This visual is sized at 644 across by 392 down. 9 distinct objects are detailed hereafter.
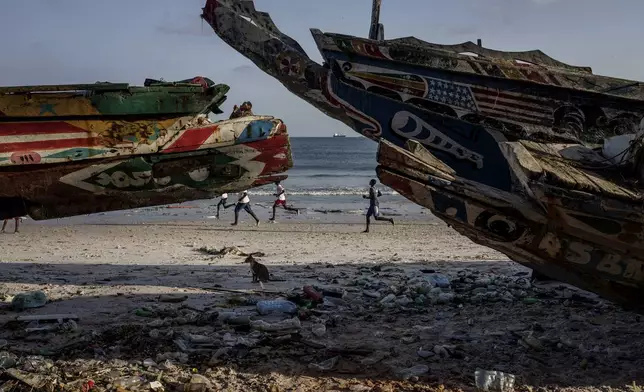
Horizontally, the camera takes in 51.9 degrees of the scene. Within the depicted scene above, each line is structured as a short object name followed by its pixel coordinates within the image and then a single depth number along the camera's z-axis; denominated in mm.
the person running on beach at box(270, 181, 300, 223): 20905
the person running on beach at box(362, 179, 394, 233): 17584
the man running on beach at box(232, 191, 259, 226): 18564
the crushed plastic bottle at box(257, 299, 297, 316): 7039
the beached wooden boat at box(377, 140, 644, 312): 4996
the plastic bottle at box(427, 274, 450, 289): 8678
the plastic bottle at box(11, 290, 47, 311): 7254
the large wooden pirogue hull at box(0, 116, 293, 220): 7117
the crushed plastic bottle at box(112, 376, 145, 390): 4930
